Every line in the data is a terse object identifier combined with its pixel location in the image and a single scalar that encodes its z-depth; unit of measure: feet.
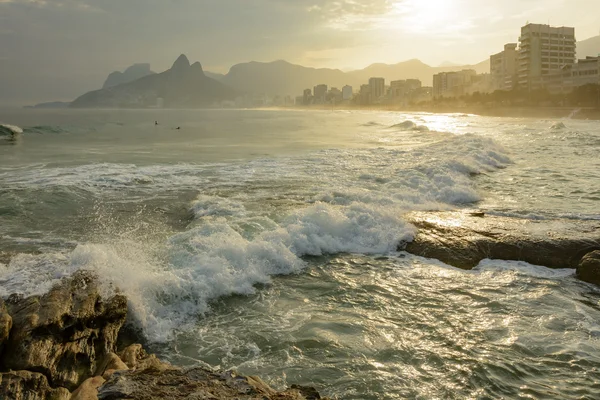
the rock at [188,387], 11.98
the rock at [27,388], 12.53
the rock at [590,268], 24.98
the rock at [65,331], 14.37
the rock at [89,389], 13.33
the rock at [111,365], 15.11
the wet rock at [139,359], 15.29
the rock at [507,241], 28.04
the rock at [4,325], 14.37
